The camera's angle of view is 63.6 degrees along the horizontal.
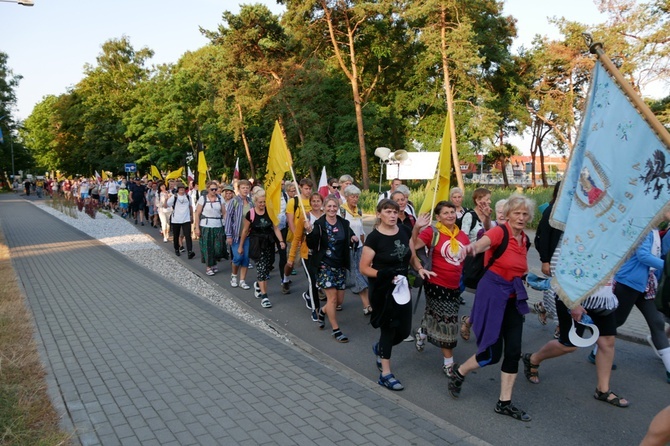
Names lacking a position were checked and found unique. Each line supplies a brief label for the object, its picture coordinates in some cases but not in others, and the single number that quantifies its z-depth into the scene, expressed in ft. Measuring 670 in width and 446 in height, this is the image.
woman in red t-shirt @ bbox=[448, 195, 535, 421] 14.26
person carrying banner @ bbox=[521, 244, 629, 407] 14.66
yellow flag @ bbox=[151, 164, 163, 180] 84.43
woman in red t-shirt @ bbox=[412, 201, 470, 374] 16.99
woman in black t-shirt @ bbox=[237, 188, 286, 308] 27.12
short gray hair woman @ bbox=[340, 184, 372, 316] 25.39
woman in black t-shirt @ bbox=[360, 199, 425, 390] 16.14
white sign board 68.13
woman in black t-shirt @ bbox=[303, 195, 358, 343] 21.09
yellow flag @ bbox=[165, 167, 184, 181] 64.32
